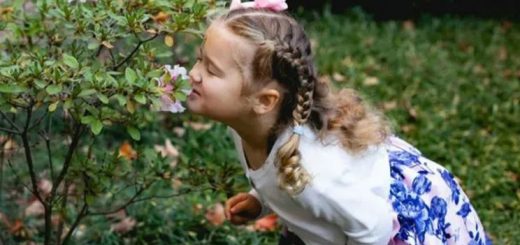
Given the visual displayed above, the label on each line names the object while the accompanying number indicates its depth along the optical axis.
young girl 2.30
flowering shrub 2.34
